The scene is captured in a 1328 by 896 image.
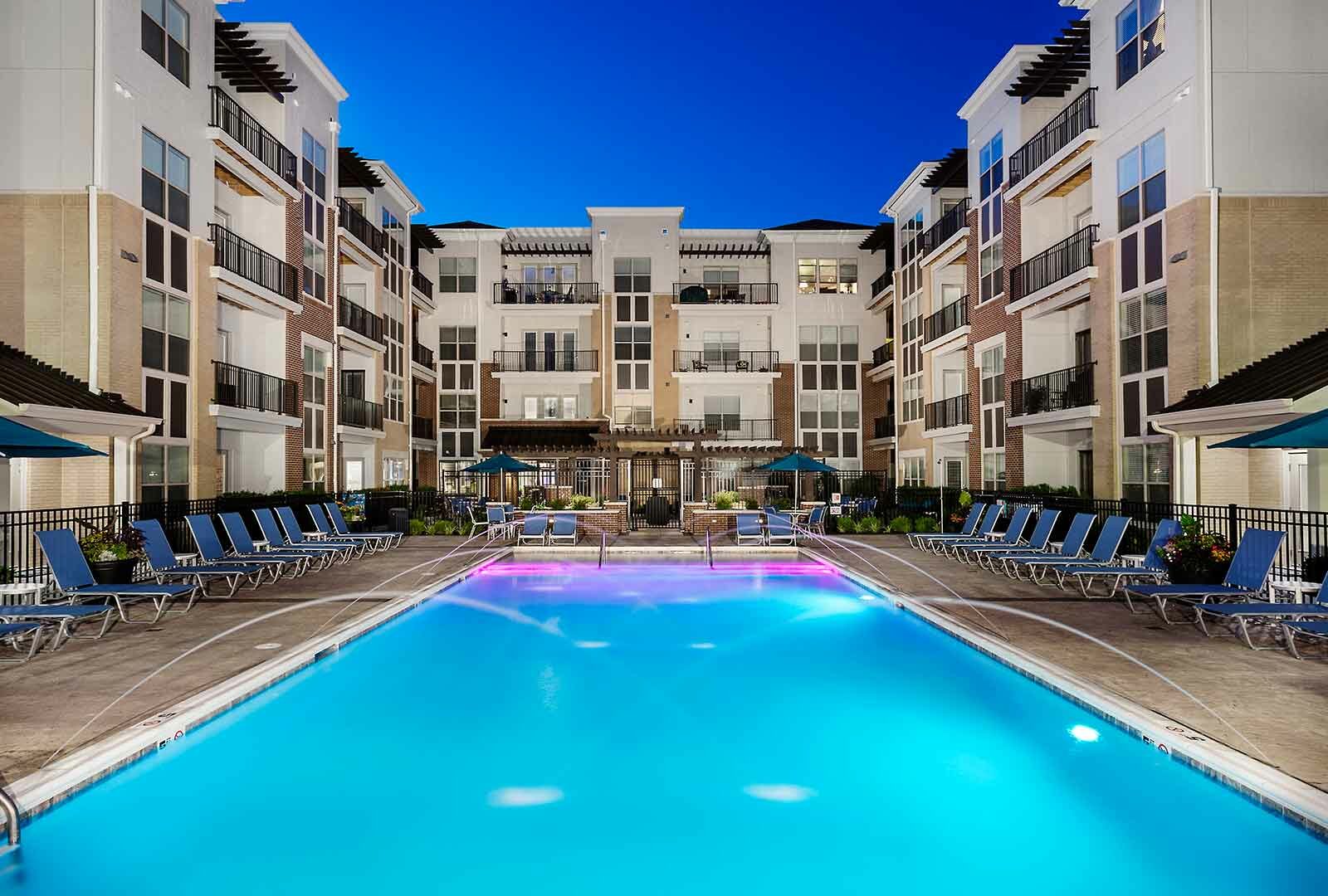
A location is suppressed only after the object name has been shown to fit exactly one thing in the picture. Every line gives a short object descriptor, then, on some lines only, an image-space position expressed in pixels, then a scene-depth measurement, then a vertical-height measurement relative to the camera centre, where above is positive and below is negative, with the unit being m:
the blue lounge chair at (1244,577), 9.21 -1.27
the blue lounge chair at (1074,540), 13.55 -1.26
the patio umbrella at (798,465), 23.88 -0.08
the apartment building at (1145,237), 16.06 +4.76
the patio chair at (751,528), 19.77 -1.51
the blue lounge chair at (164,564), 11.14 -1.30
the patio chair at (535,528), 19.59 -1.48
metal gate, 27.00 -1.22
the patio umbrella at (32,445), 7.96 +0.19
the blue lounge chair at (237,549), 12.62 -1.30
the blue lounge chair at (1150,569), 11.16 -1.43
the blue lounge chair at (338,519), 18.06 -1.19
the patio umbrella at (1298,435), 7.57 +0.24
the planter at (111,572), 10.12 -1.27
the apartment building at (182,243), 15.62 +4.77
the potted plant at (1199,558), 9.95 -1.13
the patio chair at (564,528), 20.06 -1.52
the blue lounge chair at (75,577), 9.30 -1.23
